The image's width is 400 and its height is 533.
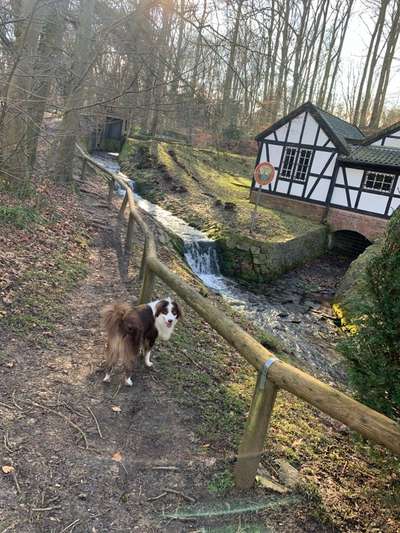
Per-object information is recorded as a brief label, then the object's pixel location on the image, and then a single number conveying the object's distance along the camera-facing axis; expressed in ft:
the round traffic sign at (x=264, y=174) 53.21
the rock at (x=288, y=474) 11.02
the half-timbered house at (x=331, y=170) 56.39
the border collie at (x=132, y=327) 13.58
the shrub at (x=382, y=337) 11.08
